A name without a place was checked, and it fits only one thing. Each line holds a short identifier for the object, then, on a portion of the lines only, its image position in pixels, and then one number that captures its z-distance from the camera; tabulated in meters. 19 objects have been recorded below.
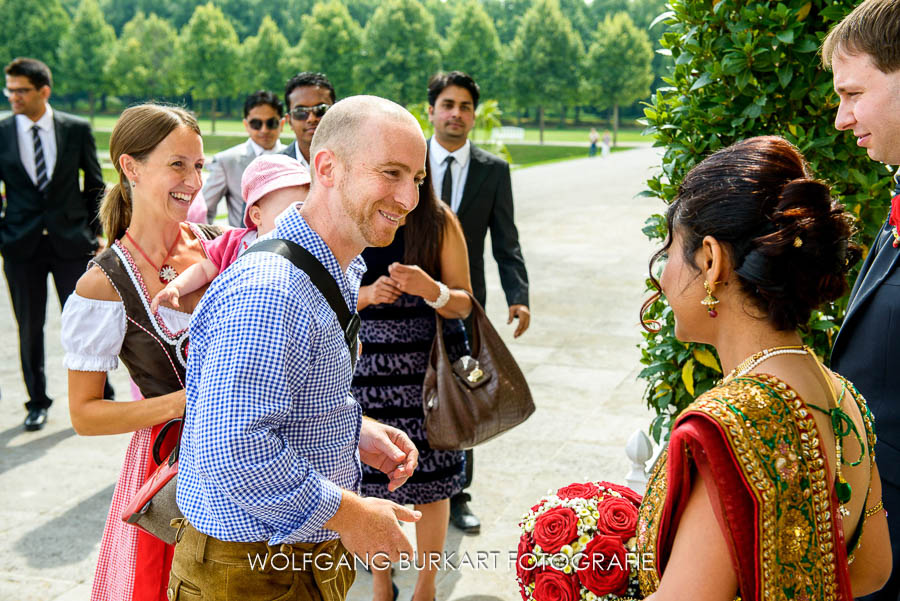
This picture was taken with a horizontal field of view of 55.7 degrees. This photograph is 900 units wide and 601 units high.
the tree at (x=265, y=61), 60.72
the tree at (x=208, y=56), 55.31
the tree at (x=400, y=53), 52.75
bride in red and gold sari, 1.68
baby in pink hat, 3.08
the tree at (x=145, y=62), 60.25
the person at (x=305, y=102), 5.00
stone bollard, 3.86
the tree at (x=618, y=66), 55.75
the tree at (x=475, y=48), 56.19
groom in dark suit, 2.20
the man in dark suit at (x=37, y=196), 6.64
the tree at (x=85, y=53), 61.94
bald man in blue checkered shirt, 1.87
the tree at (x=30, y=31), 66.12
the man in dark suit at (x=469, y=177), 5.13
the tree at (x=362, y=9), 98.62
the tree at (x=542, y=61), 55.75
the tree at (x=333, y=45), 56.03
